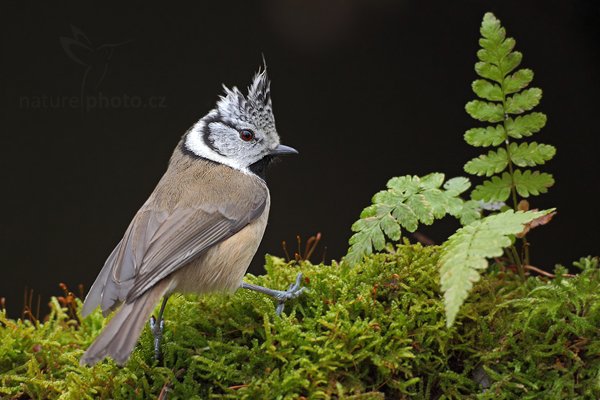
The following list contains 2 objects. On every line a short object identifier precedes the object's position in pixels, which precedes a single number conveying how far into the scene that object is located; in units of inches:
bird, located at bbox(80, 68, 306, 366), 188.7
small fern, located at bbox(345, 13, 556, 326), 188.4
